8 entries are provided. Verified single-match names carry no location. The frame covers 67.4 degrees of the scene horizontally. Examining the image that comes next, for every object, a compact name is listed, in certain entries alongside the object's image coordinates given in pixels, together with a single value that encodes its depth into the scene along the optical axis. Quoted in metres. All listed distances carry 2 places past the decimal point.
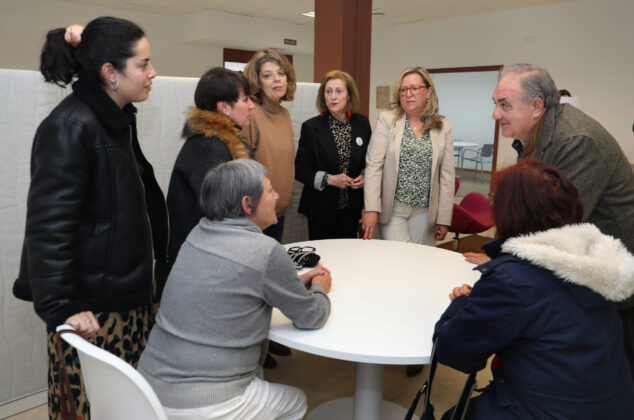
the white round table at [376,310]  1.50
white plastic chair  1.10
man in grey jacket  1.79
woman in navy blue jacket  1.19
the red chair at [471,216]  4.32
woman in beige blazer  2.87
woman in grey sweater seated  1.41
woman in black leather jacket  1.38
